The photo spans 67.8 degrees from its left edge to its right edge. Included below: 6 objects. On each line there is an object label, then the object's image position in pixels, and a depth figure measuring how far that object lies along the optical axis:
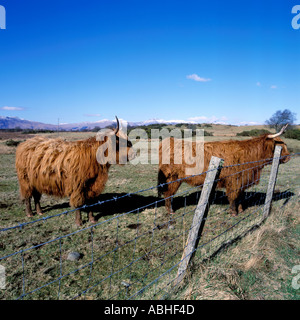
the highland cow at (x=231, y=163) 5.89
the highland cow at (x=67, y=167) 5.37
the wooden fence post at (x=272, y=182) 4.73
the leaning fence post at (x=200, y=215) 2.85
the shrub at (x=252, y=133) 35.51
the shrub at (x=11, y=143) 24.00
